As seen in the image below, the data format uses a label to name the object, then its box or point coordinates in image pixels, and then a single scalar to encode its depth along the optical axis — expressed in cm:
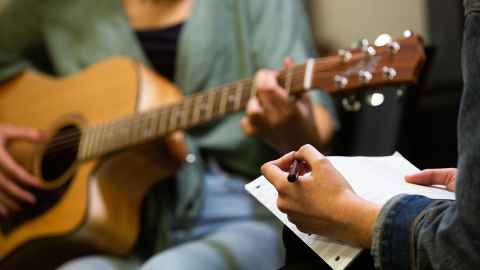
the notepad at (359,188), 135
